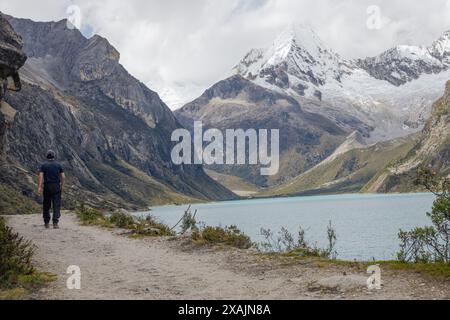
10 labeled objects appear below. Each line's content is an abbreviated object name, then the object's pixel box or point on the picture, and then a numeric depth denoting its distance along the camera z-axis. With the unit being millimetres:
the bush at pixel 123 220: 33072
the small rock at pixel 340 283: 11641
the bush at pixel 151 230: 27375
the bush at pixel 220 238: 22656
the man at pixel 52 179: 24703
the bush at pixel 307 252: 18864
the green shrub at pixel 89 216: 36969
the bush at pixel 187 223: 33562
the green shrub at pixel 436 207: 14750
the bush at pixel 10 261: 12768
